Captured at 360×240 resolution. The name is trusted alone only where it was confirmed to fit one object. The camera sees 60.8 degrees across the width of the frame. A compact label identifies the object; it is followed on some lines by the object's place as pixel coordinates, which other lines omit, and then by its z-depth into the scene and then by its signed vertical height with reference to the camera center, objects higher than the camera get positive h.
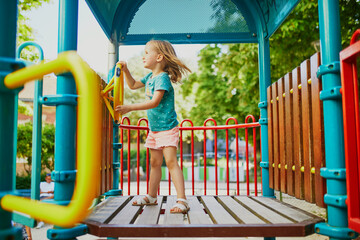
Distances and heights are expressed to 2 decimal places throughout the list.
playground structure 1.03 +0.12
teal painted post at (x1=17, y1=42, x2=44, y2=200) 1.90 +0.02
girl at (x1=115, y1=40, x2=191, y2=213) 2.54 +0.31
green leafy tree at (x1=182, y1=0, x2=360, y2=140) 6.96 +2.61
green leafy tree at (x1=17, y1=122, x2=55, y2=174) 10.00 +0.08
